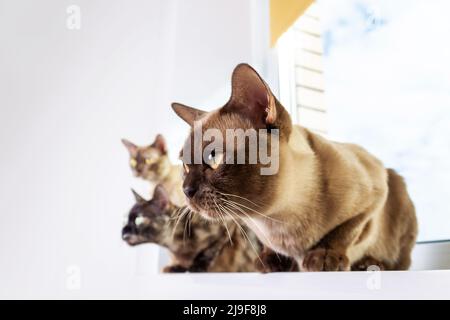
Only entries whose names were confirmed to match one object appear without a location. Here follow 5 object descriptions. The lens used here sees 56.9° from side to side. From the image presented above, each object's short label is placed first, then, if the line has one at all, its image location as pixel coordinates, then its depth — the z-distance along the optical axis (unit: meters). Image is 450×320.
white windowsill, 0.67
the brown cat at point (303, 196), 0.73
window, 0.79
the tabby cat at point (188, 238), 1.06
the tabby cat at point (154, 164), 1.30
